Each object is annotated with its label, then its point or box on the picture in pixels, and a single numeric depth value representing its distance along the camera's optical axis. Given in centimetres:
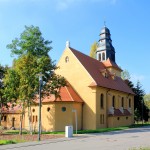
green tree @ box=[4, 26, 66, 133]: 2077
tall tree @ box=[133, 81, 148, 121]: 4293
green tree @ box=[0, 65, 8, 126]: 2485
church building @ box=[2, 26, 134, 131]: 2501
